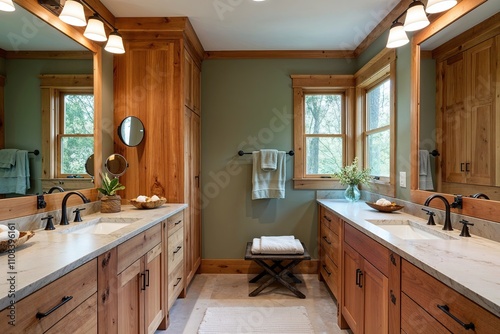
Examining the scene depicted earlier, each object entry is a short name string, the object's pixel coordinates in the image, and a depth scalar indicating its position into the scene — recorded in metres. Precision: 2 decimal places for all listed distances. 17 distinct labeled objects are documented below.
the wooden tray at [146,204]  2.16
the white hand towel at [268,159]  3.03
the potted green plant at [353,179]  2.77
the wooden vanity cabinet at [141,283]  1.42
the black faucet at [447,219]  1.50
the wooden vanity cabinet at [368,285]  1.31
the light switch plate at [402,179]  2.13
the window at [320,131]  3.18
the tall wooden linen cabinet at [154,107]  2.46
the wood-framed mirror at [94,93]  1.45
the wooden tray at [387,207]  2.03
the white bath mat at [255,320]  2.07
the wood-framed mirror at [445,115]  1.34
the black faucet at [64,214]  1.65
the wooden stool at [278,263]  2.58
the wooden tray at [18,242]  1.08
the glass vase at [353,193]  2.80
